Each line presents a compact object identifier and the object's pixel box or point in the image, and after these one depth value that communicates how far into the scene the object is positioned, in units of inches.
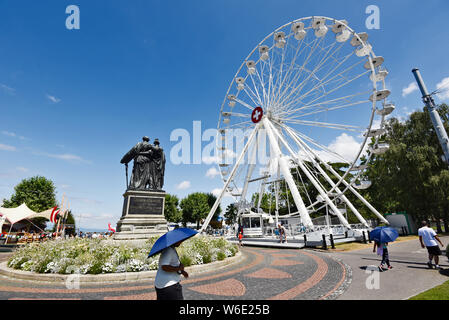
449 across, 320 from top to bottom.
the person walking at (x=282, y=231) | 693.3
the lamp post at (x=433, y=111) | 282.1
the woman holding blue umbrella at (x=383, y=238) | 299.7
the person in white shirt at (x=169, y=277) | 122.8
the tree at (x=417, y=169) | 856.3
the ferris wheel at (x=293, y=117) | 668.7
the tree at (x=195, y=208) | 2066.7
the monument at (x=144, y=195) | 469.7
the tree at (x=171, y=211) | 1991.1
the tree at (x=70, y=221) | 1933.1
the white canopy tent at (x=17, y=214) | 952.3
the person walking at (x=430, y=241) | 291.0
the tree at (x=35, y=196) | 1460.4
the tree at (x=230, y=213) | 2673.0
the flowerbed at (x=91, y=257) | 291.9
